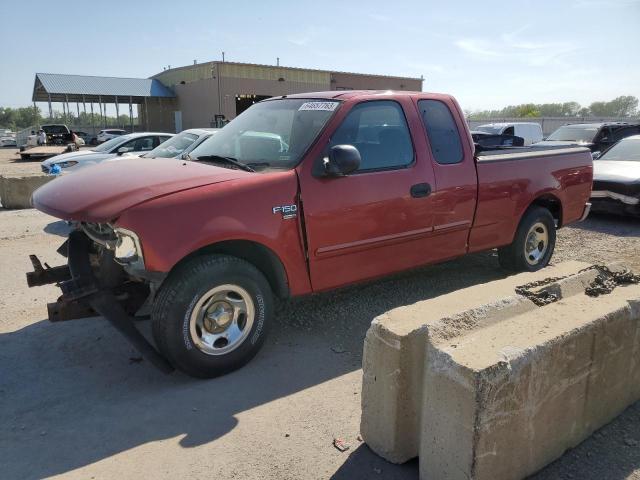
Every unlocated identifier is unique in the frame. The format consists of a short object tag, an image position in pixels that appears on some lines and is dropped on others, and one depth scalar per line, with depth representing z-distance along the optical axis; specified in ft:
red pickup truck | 10.93
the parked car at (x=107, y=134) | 112.57
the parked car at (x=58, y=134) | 110.01
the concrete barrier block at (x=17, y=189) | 34.63
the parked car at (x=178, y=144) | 32.01
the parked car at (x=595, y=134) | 48.26
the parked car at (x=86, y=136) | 128.57
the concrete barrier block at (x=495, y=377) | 7.38
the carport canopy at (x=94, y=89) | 132.67
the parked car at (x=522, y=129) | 65.79
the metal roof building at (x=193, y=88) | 129.59
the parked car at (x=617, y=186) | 29.96
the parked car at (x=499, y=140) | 27.35
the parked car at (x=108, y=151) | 40.98
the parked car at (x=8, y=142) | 139.64
